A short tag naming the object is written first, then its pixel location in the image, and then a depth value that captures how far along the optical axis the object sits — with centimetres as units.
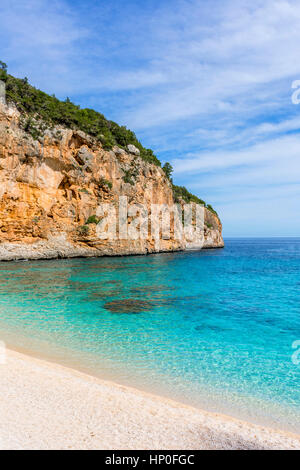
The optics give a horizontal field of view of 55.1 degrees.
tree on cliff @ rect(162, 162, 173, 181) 5616
